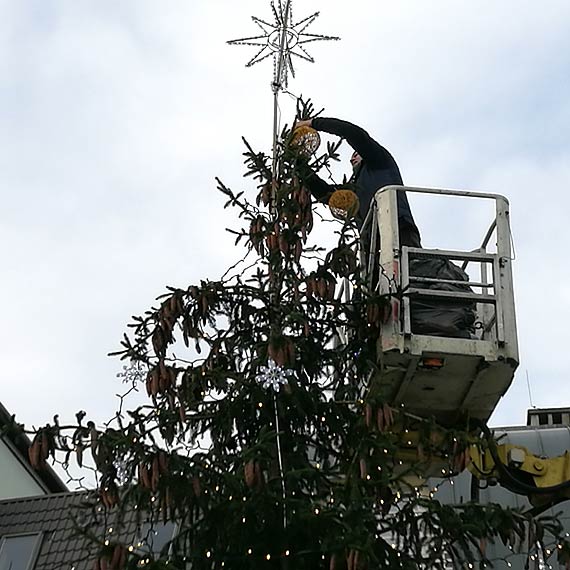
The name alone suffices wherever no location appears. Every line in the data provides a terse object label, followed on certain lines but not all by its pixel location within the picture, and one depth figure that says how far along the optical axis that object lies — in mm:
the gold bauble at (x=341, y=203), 10344
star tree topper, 12086
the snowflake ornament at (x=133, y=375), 8836
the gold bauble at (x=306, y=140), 10375
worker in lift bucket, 10914
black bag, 9633
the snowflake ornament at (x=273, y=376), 8273
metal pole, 10320
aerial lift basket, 9414
